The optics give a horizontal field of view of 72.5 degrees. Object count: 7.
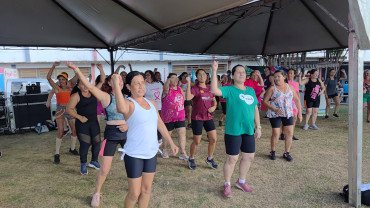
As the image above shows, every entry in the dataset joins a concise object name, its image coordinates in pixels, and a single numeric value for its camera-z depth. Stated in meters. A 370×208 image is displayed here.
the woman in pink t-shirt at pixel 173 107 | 4.79
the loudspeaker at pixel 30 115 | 8.52
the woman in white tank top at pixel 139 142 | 2.39
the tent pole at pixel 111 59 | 9.78
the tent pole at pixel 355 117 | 3.01
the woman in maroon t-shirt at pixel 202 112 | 4.45
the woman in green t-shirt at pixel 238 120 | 3.37
